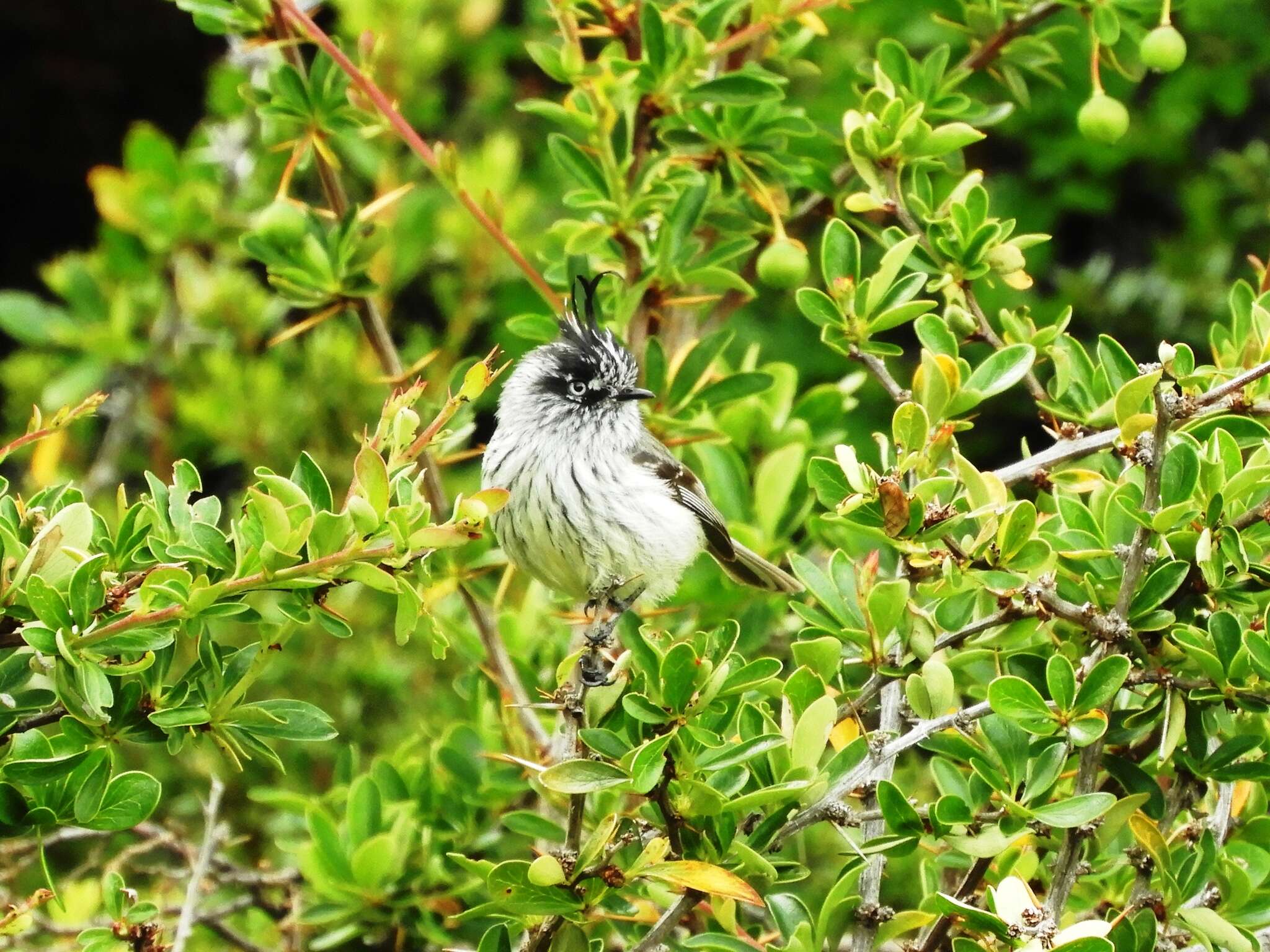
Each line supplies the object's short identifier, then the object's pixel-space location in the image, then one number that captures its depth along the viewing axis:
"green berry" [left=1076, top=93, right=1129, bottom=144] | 6.01
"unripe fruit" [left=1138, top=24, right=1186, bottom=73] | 5.80
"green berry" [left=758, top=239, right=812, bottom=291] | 5.98
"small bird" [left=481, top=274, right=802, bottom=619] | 6.43
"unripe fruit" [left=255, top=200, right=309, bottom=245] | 6.04
